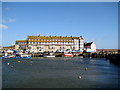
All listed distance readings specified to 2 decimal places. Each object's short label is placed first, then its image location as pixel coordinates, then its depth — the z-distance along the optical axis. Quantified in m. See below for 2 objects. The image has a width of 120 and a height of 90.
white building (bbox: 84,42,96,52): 72.33
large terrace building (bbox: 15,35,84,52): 70.16
